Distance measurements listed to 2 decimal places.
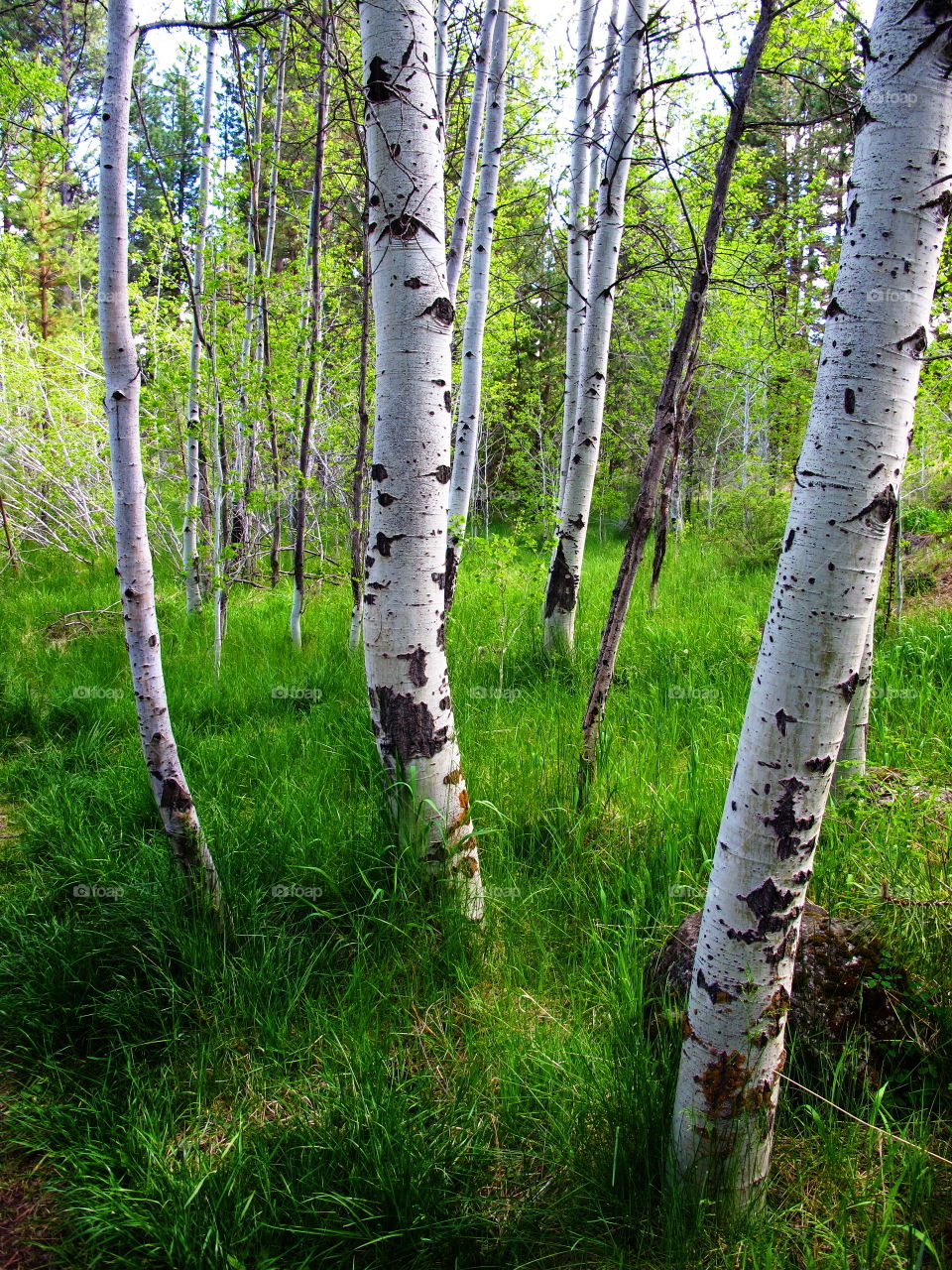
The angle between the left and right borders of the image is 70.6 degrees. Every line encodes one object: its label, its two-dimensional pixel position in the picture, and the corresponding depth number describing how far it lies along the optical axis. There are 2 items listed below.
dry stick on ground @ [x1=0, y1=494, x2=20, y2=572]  7.51
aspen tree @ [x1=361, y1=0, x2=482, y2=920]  2.38
